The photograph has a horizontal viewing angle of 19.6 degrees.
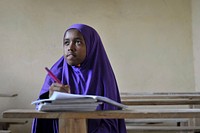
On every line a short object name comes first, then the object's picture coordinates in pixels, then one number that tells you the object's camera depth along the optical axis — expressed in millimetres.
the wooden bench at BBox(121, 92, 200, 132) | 3978
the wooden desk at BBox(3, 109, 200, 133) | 2300
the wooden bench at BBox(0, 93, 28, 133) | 4590
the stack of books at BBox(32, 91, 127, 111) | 2304
